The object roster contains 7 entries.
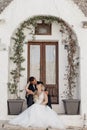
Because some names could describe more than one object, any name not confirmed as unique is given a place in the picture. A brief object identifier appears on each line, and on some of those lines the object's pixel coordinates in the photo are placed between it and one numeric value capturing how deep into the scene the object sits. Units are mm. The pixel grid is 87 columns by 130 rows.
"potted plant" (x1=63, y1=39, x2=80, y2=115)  10809
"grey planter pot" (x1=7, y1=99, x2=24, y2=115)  10371
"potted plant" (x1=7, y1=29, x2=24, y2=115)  10778
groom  10444
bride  9534
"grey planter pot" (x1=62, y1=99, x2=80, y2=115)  10365
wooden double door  11133
